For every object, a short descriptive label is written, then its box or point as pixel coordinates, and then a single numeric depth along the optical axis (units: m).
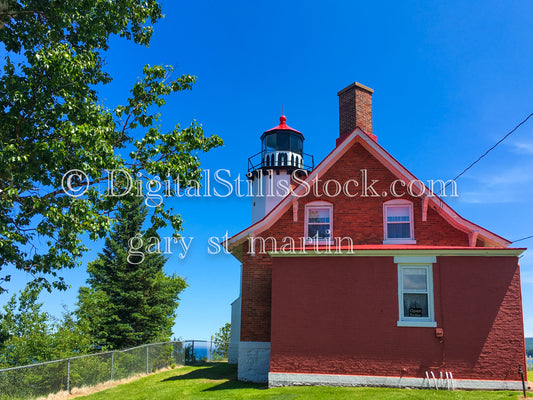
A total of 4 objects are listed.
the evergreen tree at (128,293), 26.73
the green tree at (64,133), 12.39
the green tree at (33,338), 18.50
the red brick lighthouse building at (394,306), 14.16
